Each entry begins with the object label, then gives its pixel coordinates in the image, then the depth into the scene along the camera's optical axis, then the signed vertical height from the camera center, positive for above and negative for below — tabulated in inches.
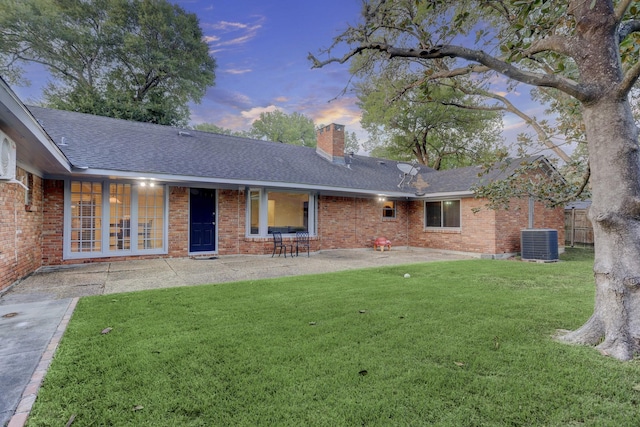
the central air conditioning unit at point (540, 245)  392.8 -32.6
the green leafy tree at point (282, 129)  1417.3 +424.7
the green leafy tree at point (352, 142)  1539.1 +394.0
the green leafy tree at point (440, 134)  877.8 +269.4
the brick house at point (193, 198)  252.8 +26.5
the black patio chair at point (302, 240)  442.0 -30.3
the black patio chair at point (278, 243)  419.8 -33.6
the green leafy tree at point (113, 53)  673.0 +403.8
